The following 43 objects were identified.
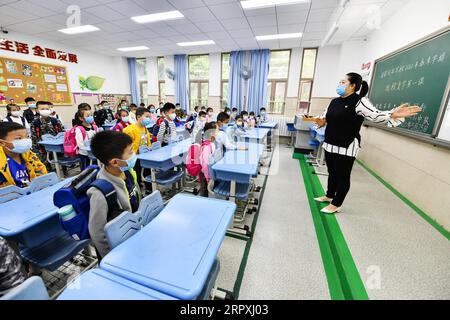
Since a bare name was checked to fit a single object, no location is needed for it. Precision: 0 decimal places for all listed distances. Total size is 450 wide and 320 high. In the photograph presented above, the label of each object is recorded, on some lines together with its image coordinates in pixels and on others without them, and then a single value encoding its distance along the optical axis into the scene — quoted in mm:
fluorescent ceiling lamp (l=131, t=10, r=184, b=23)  4323
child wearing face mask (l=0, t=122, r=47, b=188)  1634
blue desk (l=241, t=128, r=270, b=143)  4023
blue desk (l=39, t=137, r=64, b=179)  3198
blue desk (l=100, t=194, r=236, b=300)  766
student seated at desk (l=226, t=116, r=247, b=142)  4156
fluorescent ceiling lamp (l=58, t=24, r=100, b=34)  5218
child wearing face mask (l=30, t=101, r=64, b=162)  3611
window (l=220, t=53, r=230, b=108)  7888
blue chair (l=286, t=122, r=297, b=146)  6730
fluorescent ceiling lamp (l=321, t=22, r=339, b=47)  4035
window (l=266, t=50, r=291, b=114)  7277
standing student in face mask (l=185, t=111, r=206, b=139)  4704
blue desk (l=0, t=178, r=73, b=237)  1092
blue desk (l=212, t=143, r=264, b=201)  2023
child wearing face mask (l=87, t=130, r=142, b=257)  1069
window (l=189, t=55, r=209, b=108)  8312
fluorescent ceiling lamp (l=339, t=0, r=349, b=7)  3343
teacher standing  2012
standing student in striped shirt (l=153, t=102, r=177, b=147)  3574
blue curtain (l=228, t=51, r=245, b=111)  7520
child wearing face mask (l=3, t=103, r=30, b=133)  3990
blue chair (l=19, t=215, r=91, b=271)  1277
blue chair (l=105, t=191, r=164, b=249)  987
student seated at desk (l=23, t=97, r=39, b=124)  4562
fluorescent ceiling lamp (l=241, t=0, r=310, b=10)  3729
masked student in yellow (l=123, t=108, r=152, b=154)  2730
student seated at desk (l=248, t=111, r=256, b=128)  5394
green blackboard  2535
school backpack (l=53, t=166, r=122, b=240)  1016
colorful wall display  5520
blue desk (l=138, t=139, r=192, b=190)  2469
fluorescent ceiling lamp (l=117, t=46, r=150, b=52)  7109
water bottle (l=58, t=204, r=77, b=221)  994
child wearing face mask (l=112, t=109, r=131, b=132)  3112
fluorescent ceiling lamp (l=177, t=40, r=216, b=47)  6414
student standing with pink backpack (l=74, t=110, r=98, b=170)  2911
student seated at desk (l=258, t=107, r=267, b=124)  6959
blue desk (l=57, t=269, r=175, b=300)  709
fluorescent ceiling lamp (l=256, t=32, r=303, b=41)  5535
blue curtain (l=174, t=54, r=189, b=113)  8242
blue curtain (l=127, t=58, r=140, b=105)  9162
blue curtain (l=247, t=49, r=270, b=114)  7242
